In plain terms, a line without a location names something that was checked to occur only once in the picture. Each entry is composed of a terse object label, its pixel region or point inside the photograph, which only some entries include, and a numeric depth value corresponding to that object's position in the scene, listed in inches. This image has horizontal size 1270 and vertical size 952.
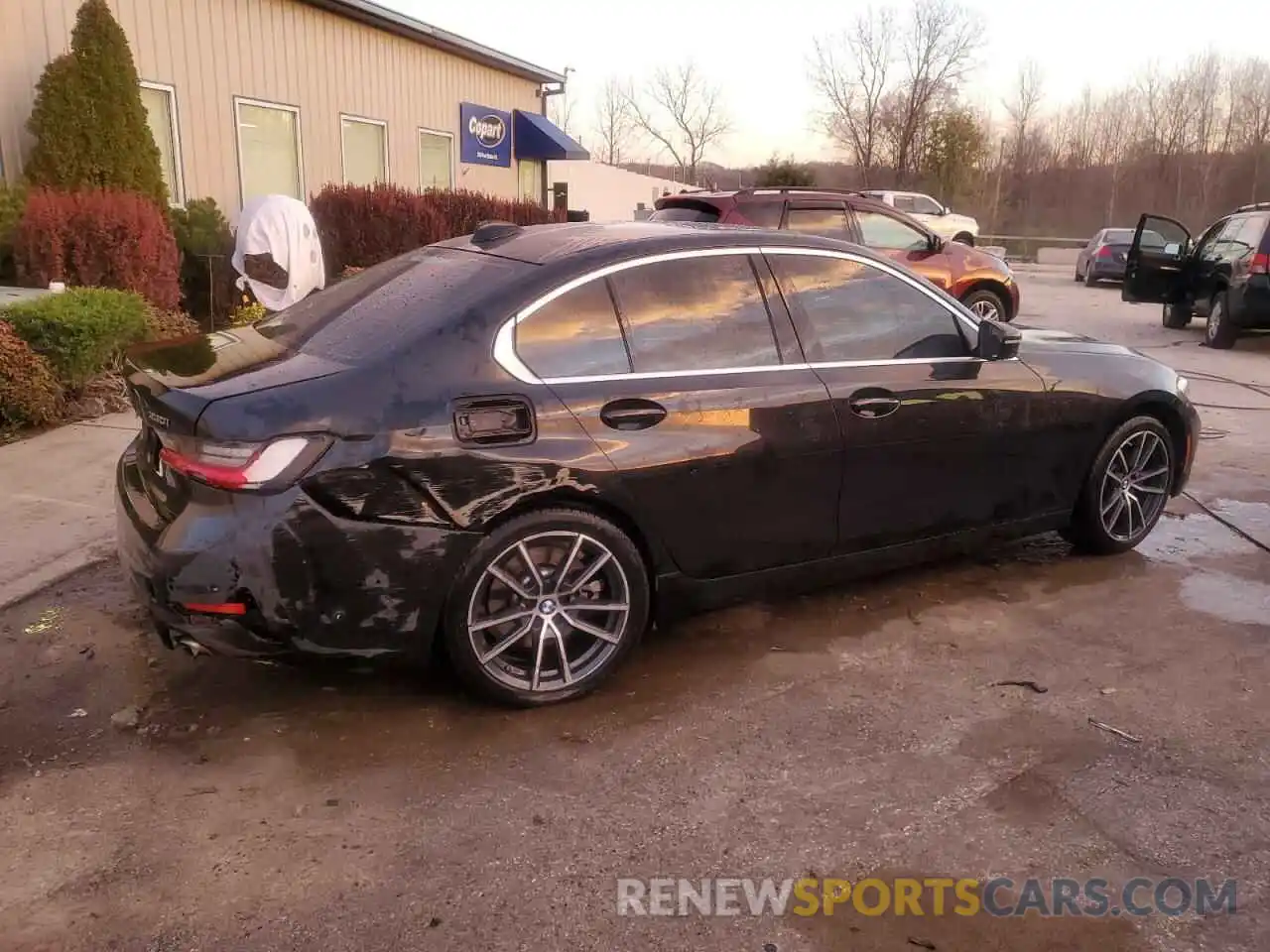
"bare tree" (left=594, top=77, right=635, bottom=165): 2354.8
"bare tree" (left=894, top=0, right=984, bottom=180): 1464.1
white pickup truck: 863.9
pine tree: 380.8
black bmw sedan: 123.5
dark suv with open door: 467.5
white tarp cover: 389.1
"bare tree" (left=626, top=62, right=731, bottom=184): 2164.1
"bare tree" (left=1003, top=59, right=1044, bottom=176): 1882.4
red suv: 386.0
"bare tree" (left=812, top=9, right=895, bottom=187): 1508.4
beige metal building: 425.1
